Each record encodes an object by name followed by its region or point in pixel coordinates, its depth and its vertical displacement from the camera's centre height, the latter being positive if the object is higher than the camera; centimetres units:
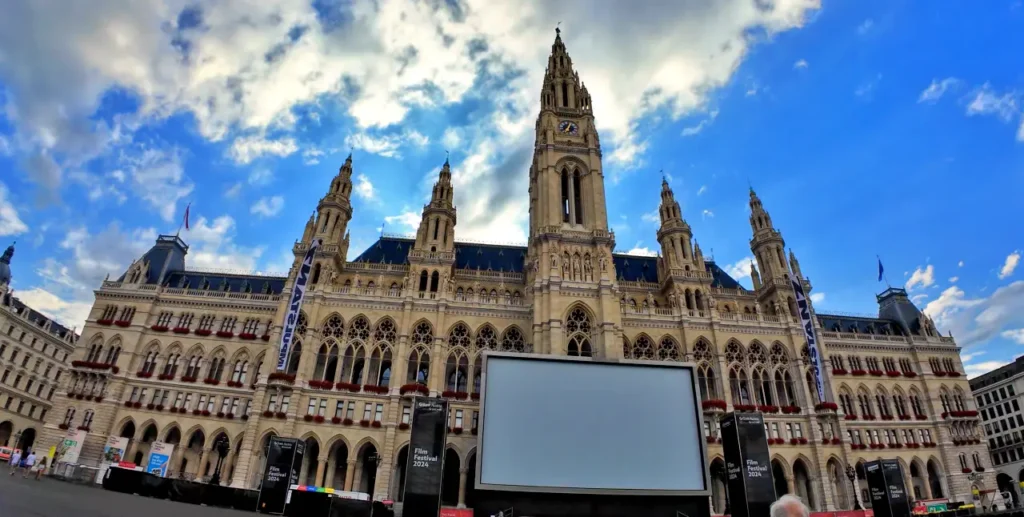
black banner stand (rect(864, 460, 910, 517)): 2802 +45
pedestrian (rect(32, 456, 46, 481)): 2890 -12
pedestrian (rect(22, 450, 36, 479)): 2875 +13
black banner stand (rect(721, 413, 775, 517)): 2516 +139
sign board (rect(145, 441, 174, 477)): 3426 +90
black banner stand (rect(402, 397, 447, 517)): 2369 +104
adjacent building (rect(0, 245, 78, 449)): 5406 +1059
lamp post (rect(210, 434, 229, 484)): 3899 +188
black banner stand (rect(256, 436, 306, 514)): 2459 +9
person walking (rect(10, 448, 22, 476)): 3281 +46
